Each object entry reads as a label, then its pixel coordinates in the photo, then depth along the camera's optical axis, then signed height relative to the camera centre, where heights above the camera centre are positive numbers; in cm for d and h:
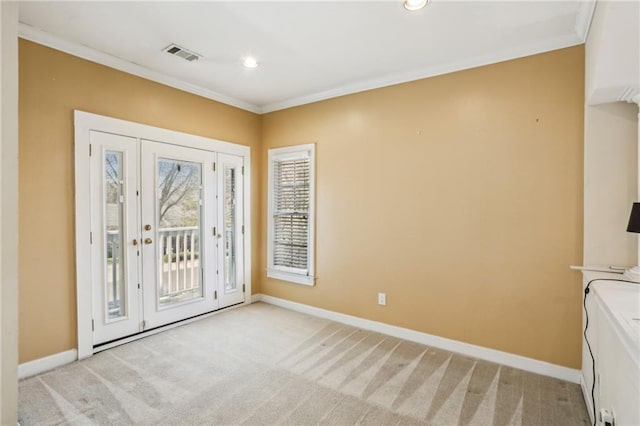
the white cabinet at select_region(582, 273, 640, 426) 124 -68
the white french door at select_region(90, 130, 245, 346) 305 -28
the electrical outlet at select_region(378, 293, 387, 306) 353 -99
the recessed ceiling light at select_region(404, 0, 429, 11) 217 +136
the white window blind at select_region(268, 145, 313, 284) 415 -9
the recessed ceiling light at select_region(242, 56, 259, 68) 306 +138
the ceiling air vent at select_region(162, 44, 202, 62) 283 +138
